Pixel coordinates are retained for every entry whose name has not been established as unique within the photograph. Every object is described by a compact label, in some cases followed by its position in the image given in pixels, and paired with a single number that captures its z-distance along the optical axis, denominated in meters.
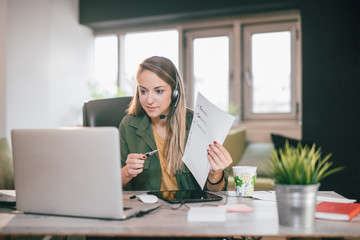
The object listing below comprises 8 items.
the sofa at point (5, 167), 2.03
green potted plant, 0.75
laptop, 0.78
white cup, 1.14
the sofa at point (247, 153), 2.88
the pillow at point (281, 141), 2.99
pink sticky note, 0.91
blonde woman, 1.44
